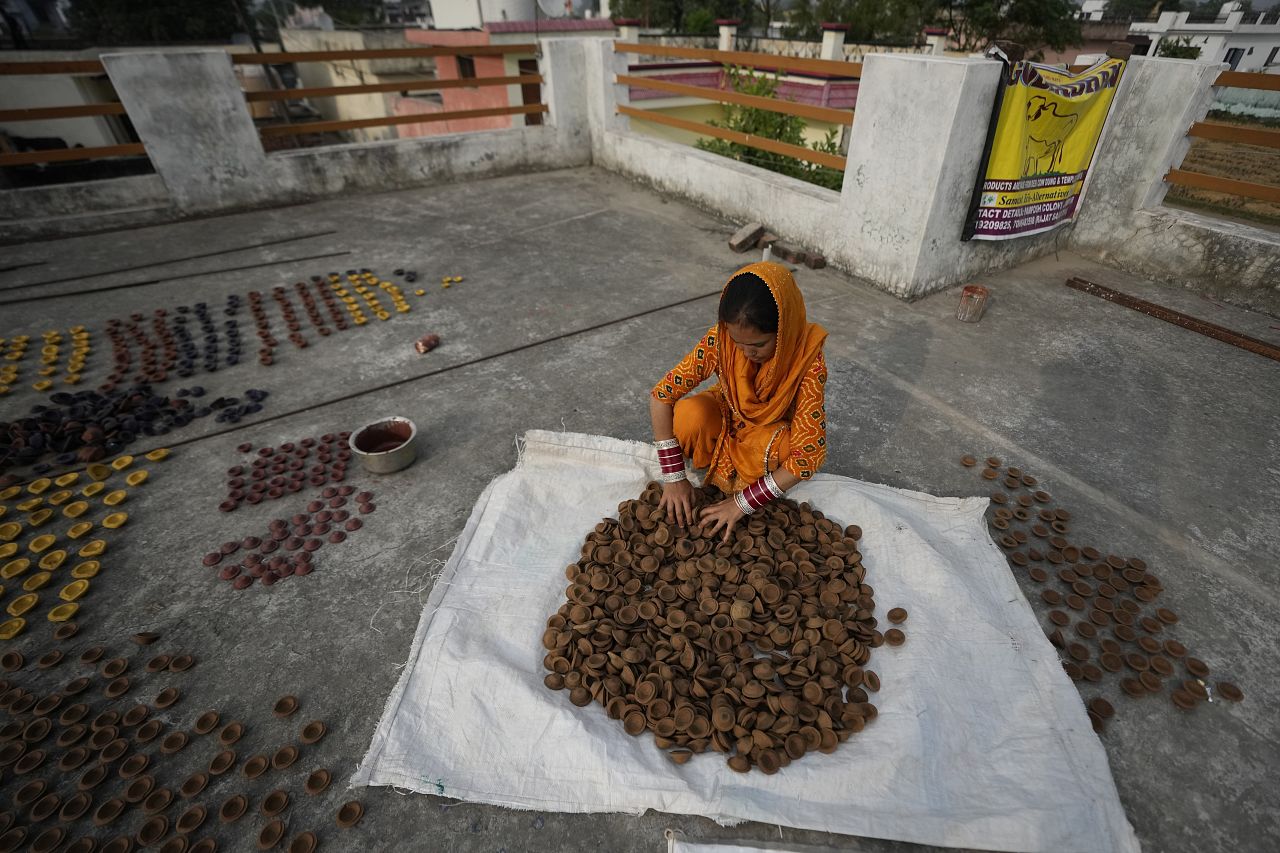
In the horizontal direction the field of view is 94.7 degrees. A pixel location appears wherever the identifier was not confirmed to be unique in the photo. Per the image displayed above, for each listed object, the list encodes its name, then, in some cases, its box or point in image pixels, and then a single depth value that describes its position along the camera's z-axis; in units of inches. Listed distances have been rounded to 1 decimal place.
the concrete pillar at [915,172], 185.2
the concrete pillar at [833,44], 731.4
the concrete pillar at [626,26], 611.5
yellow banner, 193.9
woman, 94.7
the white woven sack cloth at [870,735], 81.1
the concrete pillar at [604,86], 337.4
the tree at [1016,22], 968.4
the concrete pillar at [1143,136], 208.4
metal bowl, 137.6
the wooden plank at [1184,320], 182.9
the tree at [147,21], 1343.5
